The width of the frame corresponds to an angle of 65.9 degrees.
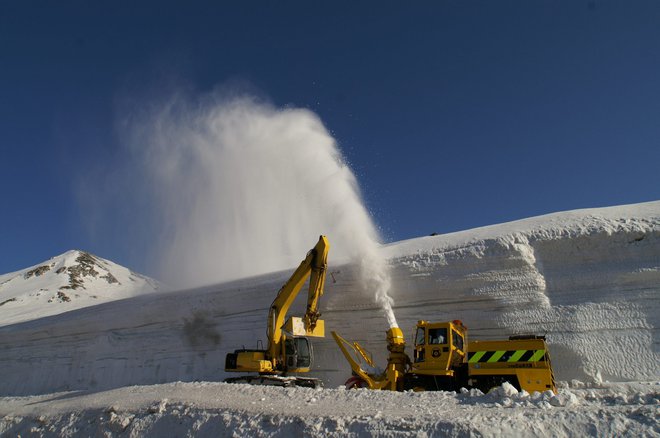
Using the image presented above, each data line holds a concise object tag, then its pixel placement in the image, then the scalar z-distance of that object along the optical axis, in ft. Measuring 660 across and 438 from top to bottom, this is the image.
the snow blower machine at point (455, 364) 32.12
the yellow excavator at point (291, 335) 40.86
